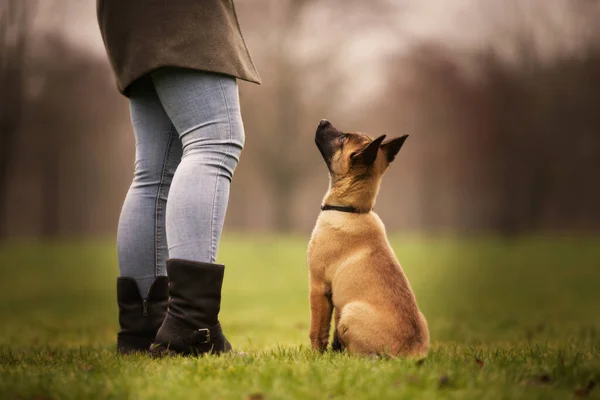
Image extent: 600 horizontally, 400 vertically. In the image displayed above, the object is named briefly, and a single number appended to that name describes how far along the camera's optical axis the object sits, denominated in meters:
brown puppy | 6.02
